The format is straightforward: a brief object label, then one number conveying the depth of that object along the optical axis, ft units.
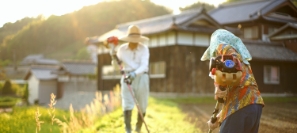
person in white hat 18.42
